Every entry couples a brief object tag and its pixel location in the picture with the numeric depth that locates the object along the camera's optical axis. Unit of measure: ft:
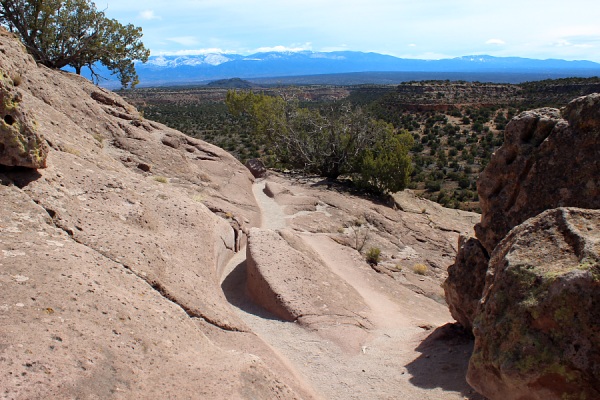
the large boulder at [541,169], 20.53
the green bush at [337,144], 70.90
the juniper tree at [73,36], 63.52
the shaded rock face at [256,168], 73.10
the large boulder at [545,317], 12.06
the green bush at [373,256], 45.39
